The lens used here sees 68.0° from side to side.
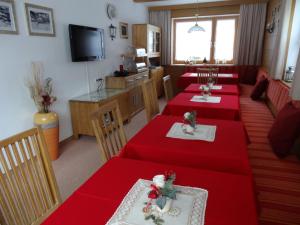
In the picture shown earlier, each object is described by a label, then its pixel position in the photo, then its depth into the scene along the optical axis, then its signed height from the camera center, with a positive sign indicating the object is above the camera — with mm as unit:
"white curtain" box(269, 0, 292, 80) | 3398 +169
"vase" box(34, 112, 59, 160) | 2594 -840
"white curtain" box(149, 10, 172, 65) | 5918 +761
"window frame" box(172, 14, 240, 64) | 5578 +641
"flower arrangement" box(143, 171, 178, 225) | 855 -546
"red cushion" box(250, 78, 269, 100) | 3918 -636
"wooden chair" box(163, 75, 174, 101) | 3201 -498
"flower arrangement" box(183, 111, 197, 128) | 1667 -477
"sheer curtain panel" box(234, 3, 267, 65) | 5207 +424
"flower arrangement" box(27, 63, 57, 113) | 2595 -425
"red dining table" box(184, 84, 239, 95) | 3189 -545
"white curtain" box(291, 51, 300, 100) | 2324 -341
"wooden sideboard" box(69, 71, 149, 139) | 3229 -706
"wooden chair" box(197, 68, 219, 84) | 4402 -439
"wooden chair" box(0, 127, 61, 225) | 1007 -624
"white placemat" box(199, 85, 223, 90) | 3499 -535
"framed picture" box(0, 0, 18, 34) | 2215 +374
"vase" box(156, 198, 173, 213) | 886 -597
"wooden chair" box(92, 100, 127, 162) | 1477 -523
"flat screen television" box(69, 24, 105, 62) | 3145 +170
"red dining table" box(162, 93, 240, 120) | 2369 -591
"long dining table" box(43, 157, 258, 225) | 863 -617
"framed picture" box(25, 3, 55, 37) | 2516 +403
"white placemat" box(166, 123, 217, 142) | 1612 -588
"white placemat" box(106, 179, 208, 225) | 851 -618
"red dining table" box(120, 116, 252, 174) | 1326 -600
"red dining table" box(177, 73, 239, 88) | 4645 -556
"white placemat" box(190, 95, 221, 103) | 2674 -555
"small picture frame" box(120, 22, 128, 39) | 4614 +487
